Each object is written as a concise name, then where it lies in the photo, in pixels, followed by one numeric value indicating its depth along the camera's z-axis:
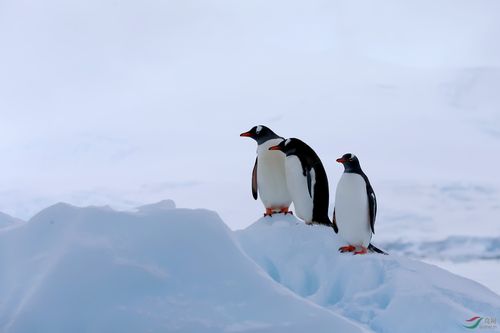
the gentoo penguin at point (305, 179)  15.88
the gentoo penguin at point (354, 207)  14.92
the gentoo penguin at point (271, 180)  16.55
